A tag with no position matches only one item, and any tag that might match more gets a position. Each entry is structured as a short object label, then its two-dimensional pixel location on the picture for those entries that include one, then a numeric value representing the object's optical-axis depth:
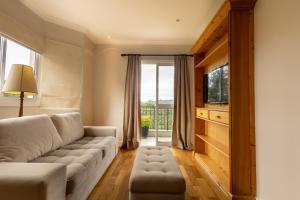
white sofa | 0.81
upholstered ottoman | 1.17
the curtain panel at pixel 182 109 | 2.97
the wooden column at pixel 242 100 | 1.38
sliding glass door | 3.12
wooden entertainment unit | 1.38
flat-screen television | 1.82
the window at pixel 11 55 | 1.79
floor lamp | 1.52
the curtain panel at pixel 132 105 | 2.98
